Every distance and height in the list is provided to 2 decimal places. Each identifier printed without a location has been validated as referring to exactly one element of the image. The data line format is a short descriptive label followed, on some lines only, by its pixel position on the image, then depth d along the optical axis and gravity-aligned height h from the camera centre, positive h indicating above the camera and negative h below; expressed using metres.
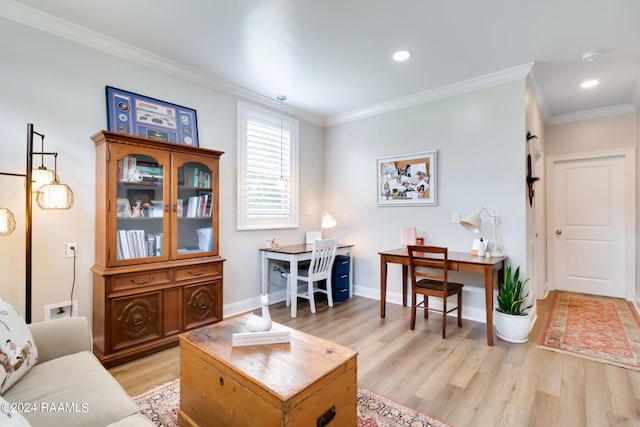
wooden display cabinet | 2.44 -0.27
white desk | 3.57 -0.49
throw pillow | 1.32 -0.60
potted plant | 2.84 -0.91
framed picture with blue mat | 2.72 +0.92
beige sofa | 1.18 -0.74
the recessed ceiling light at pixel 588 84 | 3.43 +1.46
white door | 4.30 -0.15
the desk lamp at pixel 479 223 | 3.17 -0.08
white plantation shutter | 3.78 +0.59
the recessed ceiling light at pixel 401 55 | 2.86 +1.49
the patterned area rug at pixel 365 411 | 1.77 -1.17
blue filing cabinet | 4.13 -0.83
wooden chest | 1.26 -0.74
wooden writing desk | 2.84 -0.50
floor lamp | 2.03 +0.13
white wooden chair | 3.62 -0.67
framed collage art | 3.81 +0.46
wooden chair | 2.95 -0.70
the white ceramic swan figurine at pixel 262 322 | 1.74 -0.61
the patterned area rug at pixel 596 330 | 2.62 -1.16
